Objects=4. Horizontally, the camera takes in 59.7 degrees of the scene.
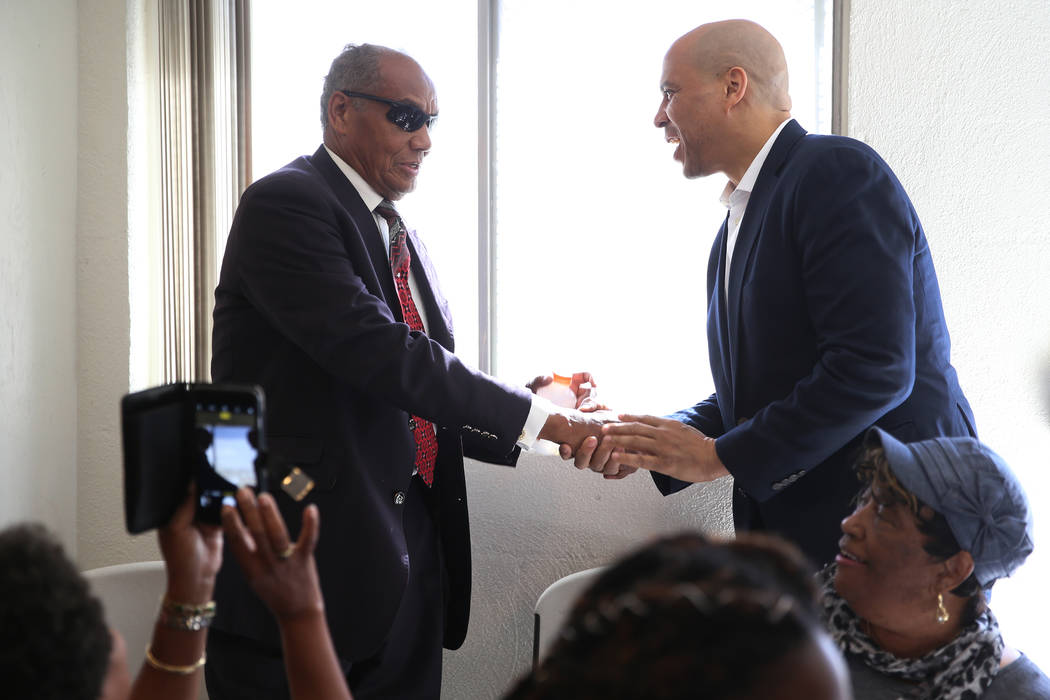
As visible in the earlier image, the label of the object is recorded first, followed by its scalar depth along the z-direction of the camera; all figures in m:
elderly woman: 1.39
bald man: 1.86
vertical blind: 2.90
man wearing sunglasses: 1.96
